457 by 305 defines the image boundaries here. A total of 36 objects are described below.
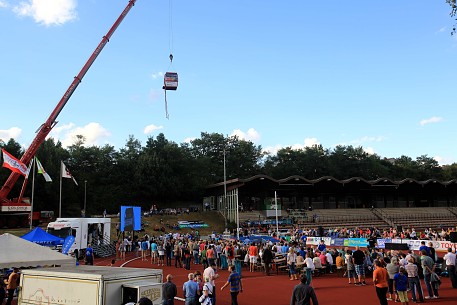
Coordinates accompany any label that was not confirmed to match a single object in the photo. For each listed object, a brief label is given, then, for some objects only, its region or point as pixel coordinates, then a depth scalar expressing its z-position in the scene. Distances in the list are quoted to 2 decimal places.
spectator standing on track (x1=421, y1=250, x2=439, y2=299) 13.41
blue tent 22.64
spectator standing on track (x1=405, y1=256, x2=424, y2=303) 12.79
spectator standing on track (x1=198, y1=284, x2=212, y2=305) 10.02
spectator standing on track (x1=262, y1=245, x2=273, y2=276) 20.27
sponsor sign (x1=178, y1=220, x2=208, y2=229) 51.22
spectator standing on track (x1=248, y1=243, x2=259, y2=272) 21.45
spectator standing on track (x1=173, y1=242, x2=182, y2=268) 24.17
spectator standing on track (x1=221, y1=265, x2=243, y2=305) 12.11
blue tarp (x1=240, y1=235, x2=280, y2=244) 31.47
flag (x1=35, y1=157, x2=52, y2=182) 35.12
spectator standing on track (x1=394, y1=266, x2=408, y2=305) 11.92
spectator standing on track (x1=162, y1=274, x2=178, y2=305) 9.93
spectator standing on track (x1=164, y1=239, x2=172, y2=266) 25.40
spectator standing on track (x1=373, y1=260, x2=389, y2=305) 11.24
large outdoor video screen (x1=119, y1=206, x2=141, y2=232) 29.23
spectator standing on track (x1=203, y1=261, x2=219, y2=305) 11.20
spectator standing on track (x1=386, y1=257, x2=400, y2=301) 13.10
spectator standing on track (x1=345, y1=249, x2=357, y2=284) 16.95
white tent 12.26
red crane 35.00
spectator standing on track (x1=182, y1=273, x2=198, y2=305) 10.31
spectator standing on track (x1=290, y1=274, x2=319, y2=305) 8.62
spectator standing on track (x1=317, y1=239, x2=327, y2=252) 21.83
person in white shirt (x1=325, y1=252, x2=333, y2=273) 20.04
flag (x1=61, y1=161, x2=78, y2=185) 37.19
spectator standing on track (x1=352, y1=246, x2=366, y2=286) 16.58
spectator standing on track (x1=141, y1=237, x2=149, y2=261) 28.88
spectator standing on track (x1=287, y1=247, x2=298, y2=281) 18.50
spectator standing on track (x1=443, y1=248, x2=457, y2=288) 14.52
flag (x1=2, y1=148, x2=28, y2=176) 30.77
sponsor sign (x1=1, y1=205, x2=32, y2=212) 37.60
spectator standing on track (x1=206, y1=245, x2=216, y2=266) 20.58
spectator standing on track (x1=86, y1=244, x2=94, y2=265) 21.14
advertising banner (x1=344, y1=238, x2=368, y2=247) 29.98
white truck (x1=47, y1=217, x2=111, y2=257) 27.25
